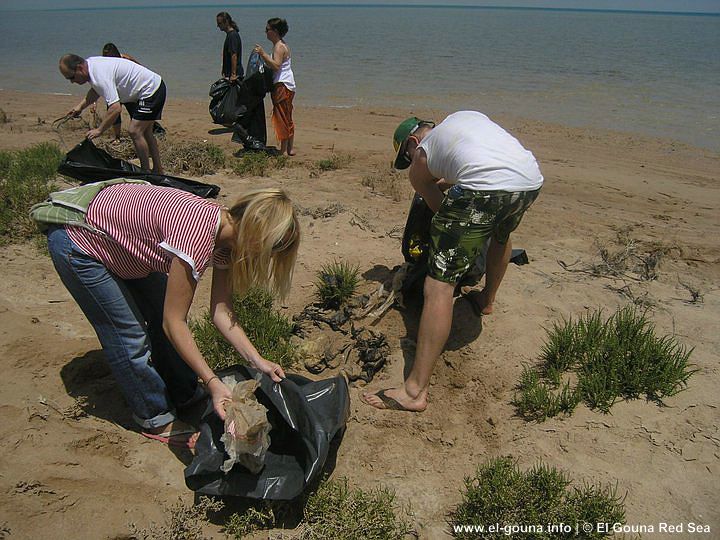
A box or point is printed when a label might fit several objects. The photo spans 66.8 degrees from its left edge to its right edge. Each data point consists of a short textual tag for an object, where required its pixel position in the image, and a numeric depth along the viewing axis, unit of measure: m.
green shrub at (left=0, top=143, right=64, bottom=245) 4.97
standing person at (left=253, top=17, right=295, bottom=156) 7.62
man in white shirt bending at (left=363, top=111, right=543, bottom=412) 2.83
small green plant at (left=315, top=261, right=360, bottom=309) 4.08
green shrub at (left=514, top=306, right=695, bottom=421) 2.96
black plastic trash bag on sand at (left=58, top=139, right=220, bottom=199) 3.10
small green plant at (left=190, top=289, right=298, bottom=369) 3.37
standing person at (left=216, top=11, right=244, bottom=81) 9.19
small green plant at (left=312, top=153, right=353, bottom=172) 7.44
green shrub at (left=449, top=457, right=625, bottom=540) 2.31
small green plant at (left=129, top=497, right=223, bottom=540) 2.33
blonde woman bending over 2.19
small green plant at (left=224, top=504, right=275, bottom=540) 2.43
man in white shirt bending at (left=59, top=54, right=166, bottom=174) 5.49
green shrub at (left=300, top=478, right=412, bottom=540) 2.37
